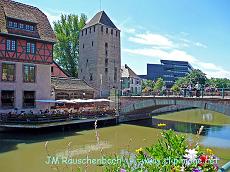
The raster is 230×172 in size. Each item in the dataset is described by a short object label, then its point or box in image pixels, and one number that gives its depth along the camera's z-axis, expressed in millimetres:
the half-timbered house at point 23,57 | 24250
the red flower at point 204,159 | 3109
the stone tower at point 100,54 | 47688
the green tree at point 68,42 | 50469
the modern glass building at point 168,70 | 116625
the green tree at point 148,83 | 85750
